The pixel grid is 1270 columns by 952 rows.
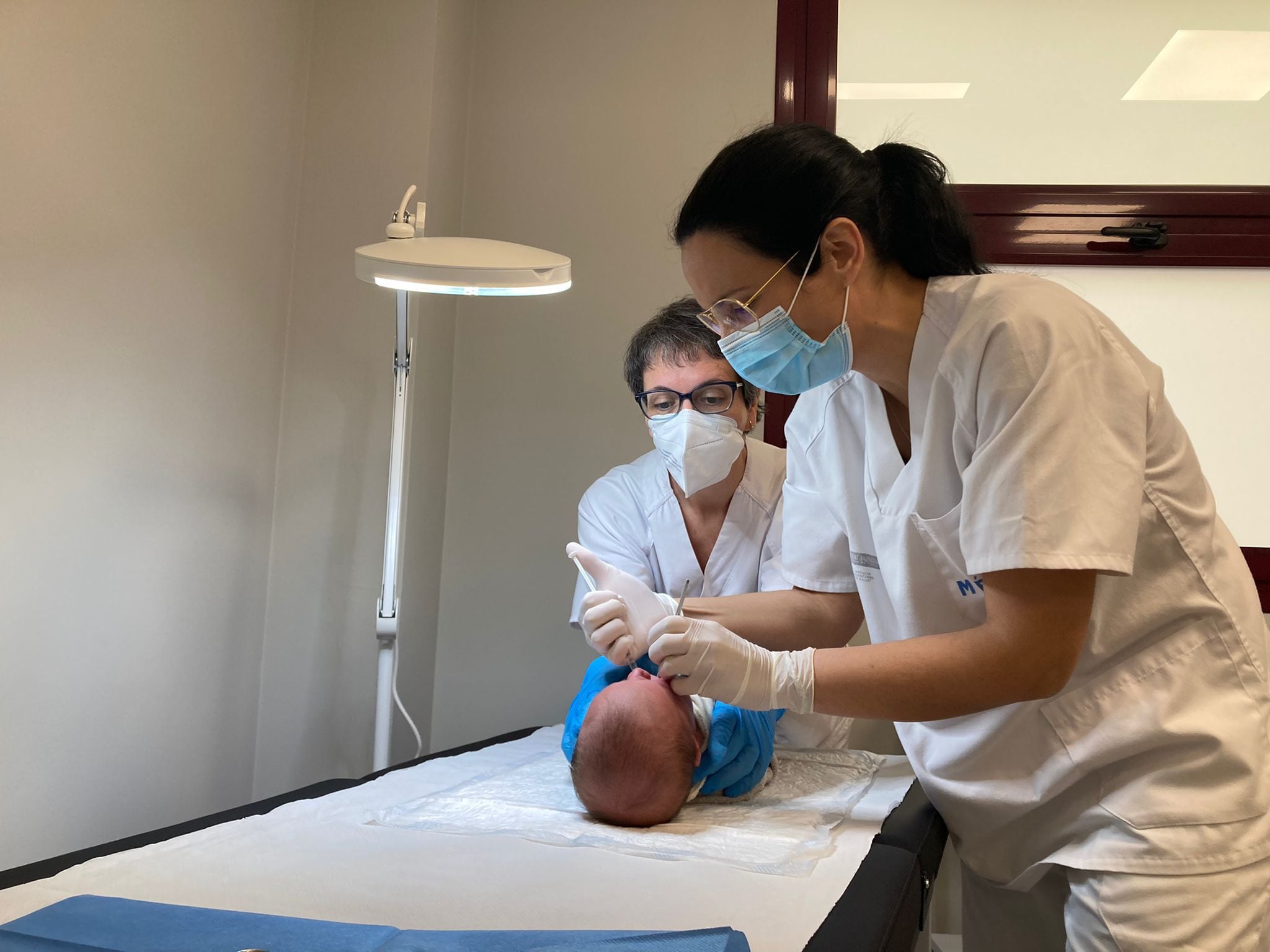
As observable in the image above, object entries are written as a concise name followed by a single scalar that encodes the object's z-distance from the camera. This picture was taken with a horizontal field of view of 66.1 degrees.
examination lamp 1.83
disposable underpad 1.27
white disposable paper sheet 0.99
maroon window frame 2.76
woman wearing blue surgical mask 1.09
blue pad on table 0.84
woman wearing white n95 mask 2.03
